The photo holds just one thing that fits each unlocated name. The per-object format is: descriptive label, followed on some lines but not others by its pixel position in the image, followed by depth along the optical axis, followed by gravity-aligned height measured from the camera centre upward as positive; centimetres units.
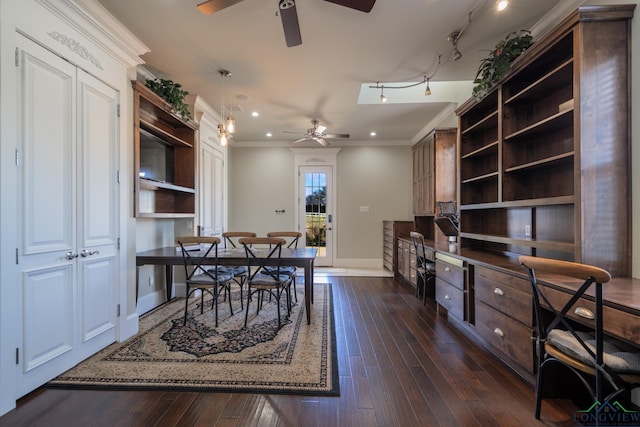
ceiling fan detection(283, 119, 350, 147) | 444 +128
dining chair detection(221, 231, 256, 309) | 335 -72
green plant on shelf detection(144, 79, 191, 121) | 305 +140
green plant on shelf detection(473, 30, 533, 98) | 223 +131
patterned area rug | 187 -117
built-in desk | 124 -57
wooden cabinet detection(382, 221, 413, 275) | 512 -47
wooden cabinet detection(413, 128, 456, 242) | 424 +68
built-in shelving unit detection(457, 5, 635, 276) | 168 +51
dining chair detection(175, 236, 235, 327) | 285 -53
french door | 611 +9
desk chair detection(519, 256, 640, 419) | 121 -67
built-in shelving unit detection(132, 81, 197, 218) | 280 +70
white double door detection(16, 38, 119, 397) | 174 -1
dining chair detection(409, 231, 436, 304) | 353 -74
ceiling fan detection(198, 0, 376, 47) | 182 +140
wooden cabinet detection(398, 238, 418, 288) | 420 -79
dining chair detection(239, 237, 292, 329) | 282 -52
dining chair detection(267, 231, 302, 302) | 336 -73
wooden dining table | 285 -49
